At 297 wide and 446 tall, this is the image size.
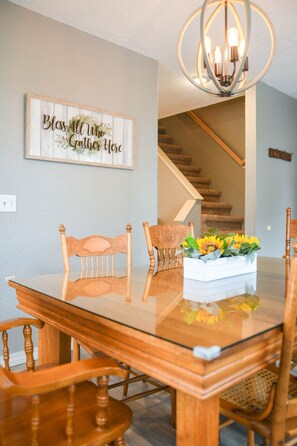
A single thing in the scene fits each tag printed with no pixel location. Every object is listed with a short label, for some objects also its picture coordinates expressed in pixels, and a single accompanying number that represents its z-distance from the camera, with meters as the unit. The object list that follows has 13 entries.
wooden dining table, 0.80
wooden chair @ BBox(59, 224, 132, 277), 1.89
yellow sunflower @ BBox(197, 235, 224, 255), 1.47
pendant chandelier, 1.77
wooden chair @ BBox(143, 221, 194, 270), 2.15
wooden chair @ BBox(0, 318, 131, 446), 0.82
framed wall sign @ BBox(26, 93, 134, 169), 2.60
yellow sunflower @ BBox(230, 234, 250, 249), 1.58
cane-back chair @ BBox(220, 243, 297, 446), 0.92
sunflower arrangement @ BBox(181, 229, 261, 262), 1.47
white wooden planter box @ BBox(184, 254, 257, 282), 1.49
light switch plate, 2.47
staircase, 5.33
